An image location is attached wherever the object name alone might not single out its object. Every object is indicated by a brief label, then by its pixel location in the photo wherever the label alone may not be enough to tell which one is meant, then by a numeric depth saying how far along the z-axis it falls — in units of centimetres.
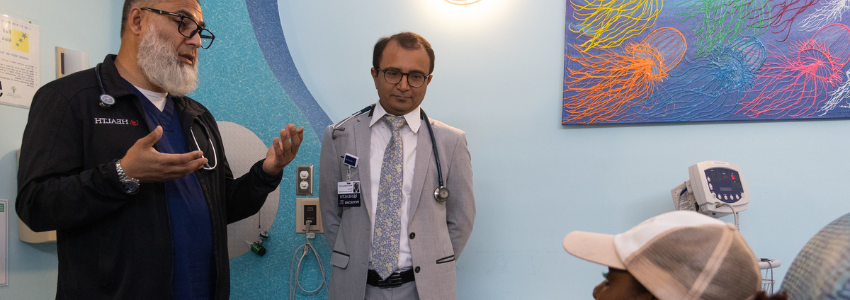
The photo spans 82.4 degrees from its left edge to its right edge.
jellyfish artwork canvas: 220
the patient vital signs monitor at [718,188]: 194
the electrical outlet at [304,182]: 254
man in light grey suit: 178
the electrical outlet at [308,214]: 252
